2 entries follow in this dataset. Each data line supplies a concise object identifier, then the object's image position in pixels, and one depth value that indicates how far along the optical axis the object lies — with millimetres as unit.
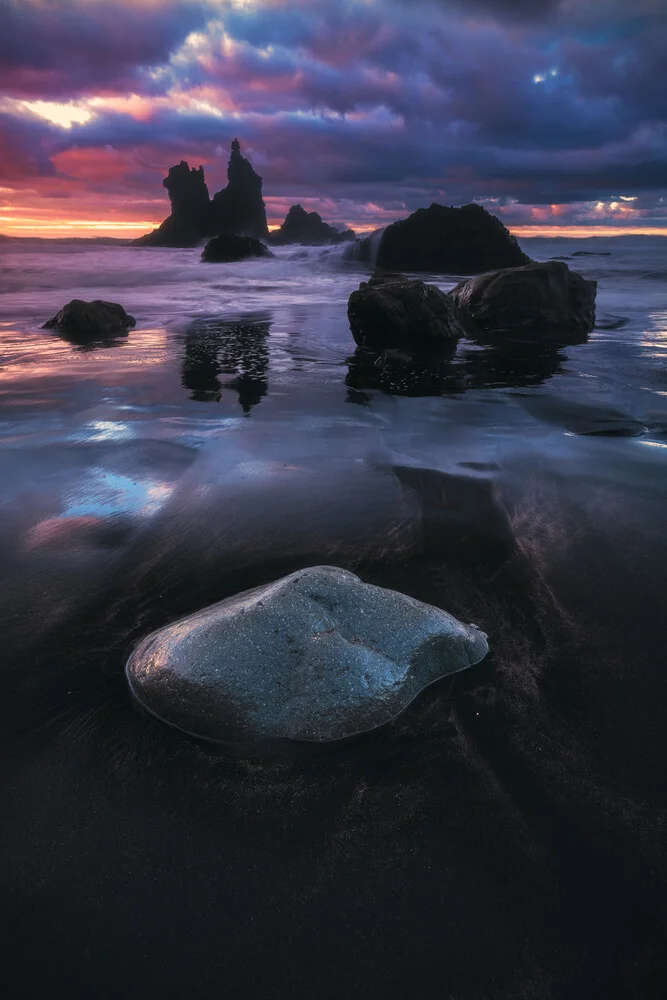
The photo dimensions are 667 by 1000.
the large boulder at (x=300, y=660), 2195
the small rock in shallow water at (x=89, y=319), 11797
